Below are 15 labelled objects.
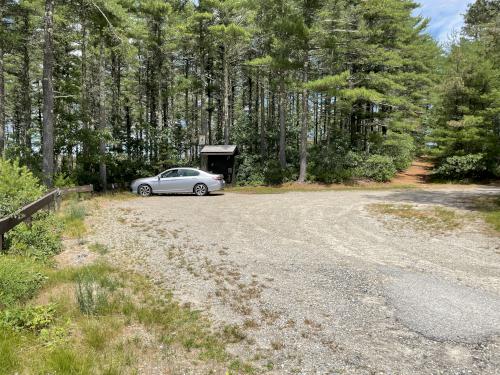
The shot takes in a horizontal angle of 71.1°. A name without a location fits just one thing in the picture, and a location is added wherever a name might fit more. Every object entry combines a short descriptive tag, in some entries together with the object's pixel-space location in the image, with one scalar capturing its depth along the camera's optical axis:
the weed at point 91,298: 4.40
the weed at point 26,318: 3.77
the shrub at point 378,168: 24.38
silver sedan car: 18.20
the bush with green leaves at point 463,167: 23.34
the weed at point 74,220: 9.02
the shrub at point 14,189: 7.16
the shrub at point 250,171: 24.55
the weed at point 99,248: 7.43
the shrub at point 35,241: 6.53
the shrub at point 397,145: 25.62
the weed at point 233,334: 3.93
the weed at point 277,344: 3.78
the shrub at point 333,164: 23.83
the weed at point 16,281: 4.43
